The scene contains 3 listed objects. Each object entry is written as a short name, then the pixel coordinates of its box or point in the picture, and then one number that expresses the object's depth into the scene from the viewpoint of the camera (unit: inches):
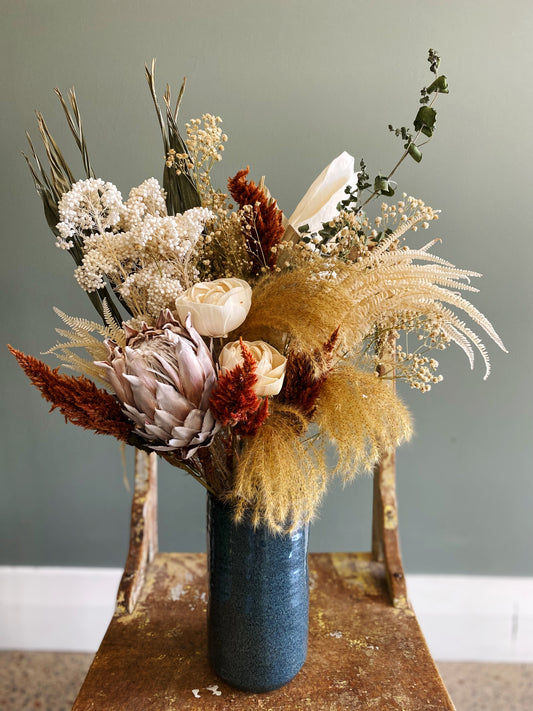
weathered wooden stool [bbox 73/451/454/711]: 27.1
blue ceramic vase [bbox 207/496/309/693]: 25.6
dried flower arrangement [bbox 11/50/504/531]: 20.8
